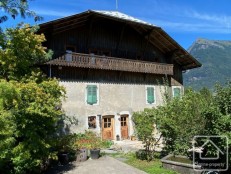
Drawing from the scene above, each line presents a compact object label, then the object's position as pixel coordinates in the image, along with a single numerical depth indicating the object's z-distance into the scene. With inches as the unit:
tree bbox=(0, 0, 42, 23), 241.9
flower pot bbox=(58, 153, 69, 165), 368.9
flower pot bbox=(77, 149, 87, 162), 380.9
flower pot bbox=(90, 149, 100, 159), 393.8
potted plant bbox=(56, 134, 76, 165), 369.8
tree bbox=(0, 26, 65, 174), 276.2
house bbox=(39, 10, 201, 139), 511.3
